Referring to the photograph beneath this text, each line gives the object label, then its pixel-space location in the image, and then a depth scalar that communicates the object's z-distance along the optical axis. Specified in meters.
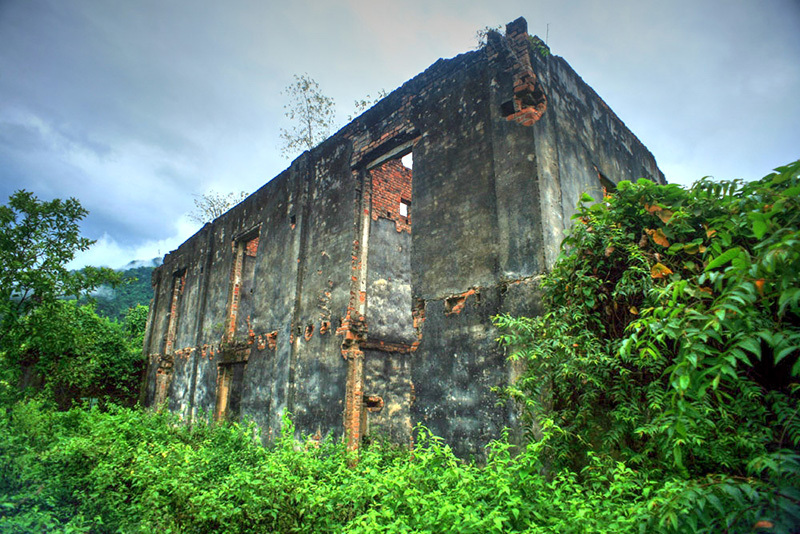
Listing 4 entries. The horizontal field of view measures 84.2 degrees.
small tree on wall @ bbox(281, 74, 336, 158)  16.17
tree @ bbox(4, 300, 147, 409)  6.86
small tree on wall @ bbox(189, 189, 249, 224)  20.66
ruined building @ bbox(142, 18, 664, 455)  4.83
